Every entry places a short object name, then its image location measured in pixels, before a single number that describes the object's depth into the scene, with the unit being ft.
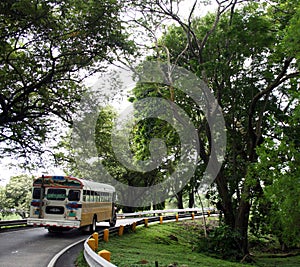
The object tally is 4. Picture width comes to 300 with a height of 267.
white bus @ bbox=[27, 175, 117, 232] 61.05
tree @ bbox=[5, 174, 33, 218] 191.75
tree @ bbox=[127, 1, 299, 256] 61.00
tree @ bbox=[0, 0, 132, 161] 53.93
